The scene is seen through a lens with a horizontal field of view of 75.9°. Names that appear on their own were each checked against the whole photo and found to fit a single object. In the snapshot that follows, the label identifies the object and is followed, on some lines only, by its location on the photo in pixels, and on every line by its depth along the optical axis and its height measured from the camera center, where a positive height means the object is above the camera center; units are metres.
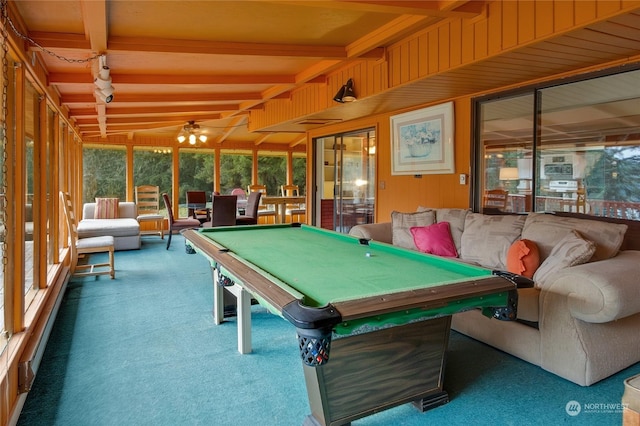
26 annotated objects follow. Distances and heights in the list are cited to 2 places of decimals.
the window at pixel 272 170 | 11.02 +0.77
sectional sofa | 2.30 -0.65
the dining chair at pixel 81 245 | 4.84 -0.56
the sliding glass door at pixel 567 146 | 3.24 +0.46
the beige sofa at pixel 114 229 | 6.79 -0.51
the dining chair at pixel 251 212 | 7.41 -0.25
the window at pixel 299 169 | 11.35 +0.81
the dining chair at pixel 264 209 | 9.23 -0.26
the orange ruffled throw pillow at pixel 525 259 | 3.02 -0.45
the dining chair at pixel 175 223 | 7.26 -0.45
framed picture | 4.71 +0.70
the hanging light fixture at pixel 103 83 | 3.25 +0.98
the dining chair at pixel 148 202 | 9.19 -0.07
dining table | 7.94 -0.05
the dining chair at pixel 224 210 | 6.66 -0.19
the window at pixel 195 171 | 9.93 +0.68
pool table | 1.56 -0.44
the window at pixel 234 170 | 10.52 +0.74
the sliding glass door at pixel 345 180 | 6.34 +0.31
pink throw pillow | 3.96 -0.41
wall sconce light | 4.54 +1.16
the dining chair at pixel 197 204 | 8.57 -0.11
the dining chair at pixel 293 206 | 9.26 -0.19
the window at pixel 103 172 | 8.91 +0.60
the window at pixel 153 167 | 9.54 +0.75
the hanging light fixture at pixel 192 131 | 7.13 +1.20
